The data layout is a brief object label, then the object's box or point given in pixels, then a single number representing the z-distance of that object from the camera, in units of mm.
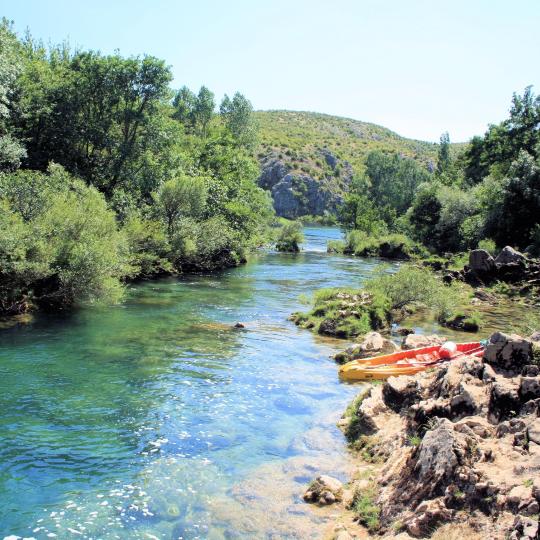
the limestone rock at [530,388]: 10414
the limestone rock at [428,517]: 8453
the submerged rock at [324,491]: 10938
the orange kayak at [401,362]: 18156
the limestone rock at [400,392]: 14312
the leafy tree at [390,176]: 108000
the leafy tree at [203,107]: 90312
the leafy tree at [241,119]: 86750
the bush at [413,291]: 29969
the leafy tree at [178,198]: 44094
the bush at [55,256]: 23609
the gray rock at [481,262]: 43225
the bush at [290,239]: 73500
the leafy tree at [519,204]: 50281
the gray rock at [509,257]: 42656
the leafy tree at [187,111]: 91250
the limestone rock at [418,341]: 20812
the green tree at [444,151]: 118438
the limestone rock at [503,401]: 10539
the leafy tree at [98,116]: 44612
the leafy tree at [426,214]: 71250
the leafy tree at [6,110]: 31684
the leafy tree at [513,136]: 66062
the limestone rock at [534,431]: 9180
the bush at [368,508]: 9727
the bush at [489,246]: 50941
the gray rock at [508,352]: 11773
